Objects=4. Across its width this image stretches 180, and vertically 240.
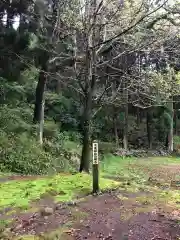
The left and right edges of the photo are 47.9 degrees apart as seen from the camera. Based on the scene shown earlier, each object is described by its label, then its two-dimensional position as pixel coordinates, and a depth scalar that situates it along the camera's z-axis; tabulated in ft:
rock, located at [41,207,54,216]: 12.76
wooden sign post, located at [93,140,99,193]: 15.84
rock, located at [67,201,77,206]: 13.86
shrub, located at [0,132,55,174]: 24.81
